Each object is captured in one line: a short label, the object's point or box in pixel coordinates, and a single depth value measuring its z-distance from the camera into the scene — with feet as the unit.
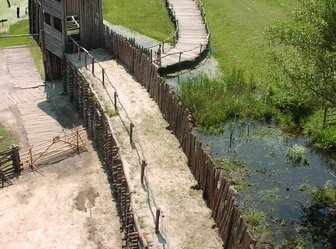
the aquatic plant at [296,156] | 81.41
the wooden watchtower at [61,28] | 95.71
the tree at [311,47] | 68.39
